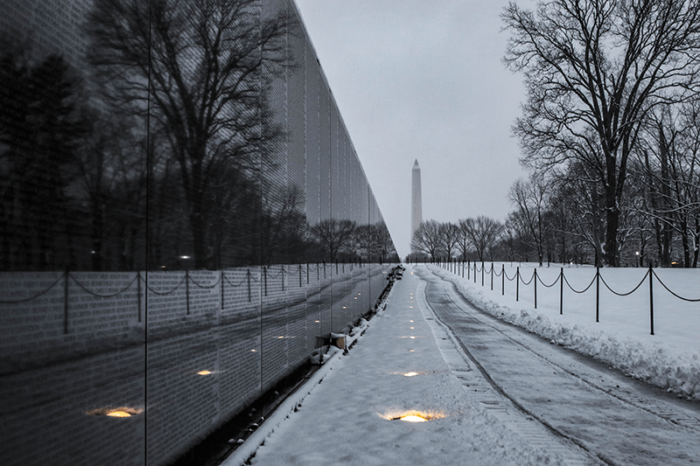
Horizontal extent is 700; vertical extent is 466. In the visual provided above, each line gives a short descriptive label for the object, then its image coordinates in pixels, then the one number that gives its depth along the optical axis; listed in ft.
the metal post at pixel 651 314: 30.93
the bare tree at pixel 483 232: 333.62
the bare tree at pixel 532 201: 196.16
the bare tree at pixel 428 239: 352.69
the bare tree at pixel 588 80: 76.02
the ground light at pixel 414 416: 14.96
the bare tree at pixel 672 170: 103.91
